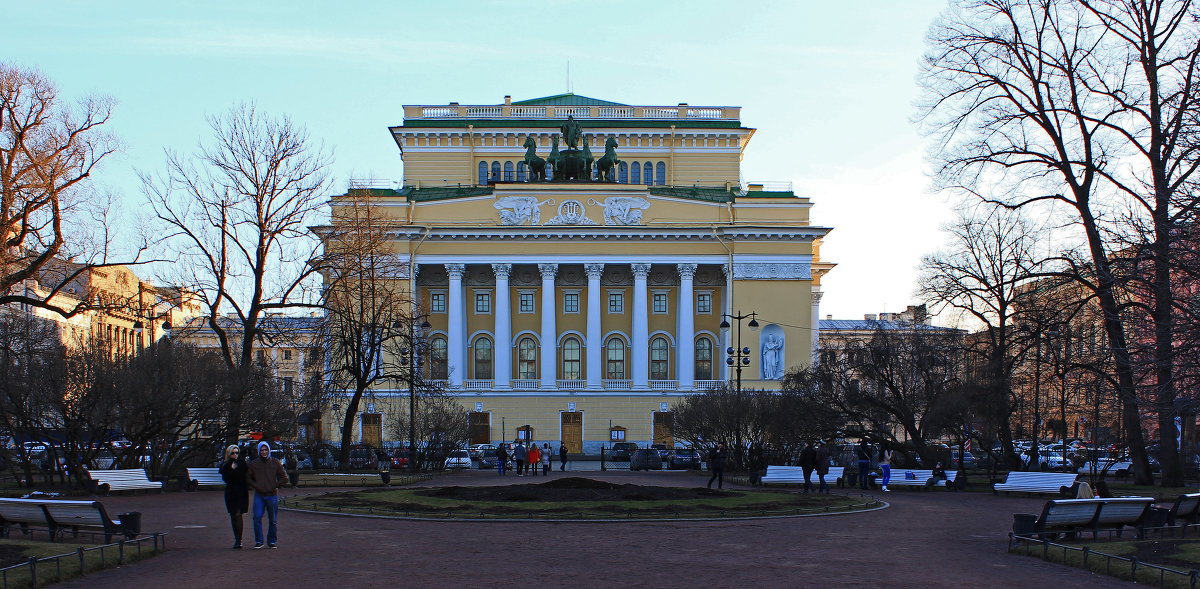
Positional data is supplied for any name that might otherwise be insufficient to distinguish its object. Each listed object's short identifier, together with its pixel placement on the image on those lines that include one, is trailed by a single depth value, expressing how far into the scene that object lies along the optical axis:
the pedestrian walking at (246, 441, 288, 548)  16.70
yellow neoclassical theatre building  64.81
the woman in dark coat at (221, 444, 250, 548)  16.83
